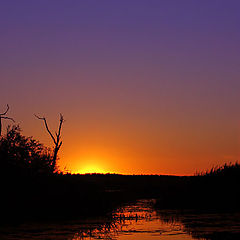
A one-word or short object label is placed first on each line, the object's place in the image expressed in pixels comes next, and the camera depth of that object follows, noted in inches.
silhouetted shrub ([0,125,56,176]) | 1080.9
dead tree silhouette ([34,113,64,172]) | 2149.7
